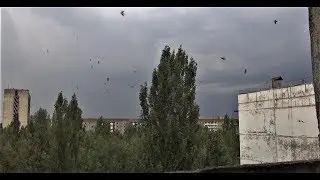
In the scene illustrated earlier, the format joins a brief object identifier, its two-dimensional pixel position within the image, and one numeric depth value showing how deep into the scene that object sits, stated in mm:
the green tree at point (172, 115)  15594
